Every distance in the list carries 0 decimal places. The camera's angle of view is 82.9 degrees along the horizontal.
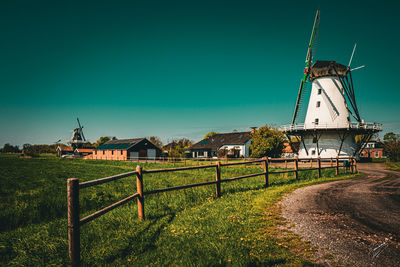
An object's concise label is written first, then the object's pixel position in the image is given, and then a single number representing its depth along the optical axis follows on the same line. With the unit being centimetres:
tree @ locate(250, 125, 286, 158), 3428
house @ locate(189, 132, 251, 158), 4969
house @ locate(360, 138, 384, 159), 7288
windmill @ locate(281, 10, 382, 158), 3253
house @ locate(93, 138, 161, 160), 5359
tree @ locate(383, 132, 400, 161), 4071
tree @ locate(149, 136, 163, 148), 11106
